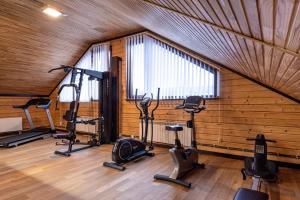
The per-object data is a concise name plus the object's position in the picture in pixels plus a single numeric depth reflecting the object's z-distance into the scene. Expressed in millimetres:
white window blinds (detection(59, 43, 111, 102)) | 5734
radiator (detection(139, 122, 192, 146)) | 4296
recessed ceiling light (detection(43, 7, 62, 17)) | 3633
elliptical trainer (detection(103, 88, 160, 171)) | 3436
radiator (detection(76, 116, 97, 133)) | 5870
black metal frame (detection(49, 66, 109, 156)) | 4359
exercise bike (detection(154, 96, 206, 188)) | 2825
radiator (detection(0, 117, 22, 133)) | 5845
